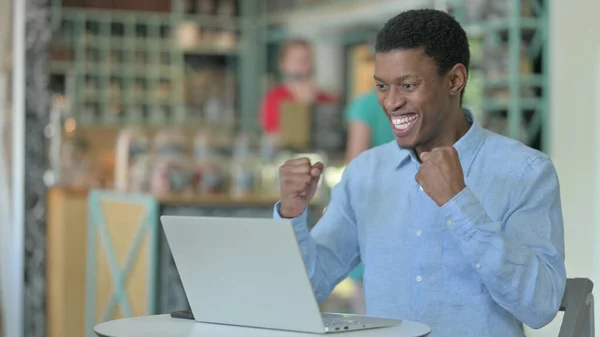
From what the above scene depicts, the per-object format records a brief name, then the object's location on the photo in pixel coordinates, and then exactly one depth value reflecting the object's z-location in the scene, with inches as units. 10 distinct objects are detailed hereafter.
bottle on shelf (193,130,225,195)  185.9
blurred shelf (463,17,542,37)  216.5
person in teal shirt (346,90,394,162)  169.5
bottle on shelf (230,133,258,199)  188.9
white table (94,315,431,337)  63.9
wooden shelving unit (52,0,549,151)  353.1
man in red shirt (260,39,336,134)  238.7
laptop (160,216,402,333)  62.2
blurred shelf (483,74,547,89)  218.2
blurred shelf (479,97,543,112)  218.2
